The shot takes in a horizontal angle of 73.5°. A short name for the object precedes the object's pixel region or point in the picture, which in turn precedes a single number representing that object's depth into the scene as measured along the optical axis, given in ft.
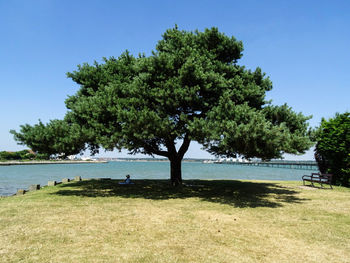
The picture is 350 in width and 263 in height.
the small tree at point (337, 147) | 67.21
